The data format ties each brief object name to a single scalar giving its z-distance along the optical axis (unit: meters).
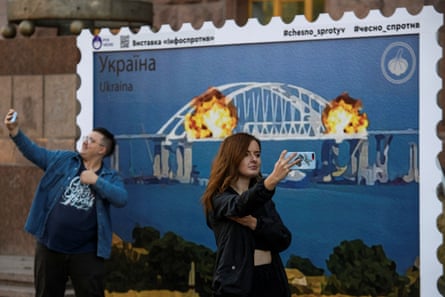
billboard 8.28
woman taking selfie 6.67
